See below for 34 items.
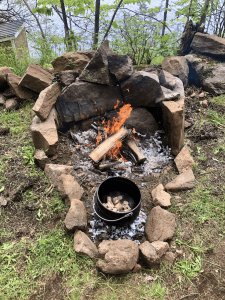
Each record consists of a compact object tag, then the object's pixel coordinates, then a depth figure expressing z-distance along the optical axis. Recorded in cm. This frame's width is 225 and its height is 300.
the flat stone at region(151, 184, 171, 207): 290
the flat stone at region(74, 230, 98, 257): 230
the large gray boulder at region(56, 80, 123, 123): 376
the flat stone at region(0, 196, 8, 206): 274
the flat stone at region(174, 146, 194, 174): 345
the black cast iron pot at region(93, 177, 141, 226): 246
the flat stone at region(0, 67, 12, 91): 438
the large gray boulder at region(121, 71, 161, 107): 374
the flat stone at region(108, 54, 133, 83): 363
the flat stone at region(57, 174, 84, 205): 280
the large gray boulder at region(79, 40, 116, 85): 355
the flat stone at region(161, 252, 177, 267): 233
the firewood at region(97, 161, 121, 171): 345
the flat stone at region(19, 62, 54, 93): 402
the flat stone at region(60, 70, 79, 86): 382
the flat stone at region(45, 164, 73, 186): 298
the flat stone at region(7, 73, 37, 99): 427
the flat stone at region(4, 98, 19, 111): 435
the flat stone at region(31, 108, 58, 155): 329
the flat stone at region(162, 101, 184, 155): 356
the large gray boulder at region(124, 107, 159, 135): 405
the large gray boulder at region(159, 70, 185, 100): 414
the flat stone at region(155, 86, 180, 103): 385
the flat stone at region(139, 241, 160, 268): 223
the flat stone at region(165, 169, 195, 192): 312
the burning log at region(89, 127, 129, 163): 338
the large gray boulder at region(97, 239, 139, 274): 216
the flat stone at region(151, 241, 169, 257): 231
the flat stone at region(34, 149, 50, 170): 317
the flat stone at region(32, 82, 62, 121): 343
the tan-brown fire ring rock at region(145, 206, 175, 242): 253
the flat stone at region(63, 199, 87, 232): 246
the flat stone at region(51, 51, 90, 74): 420
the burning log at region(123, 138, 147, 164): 359
